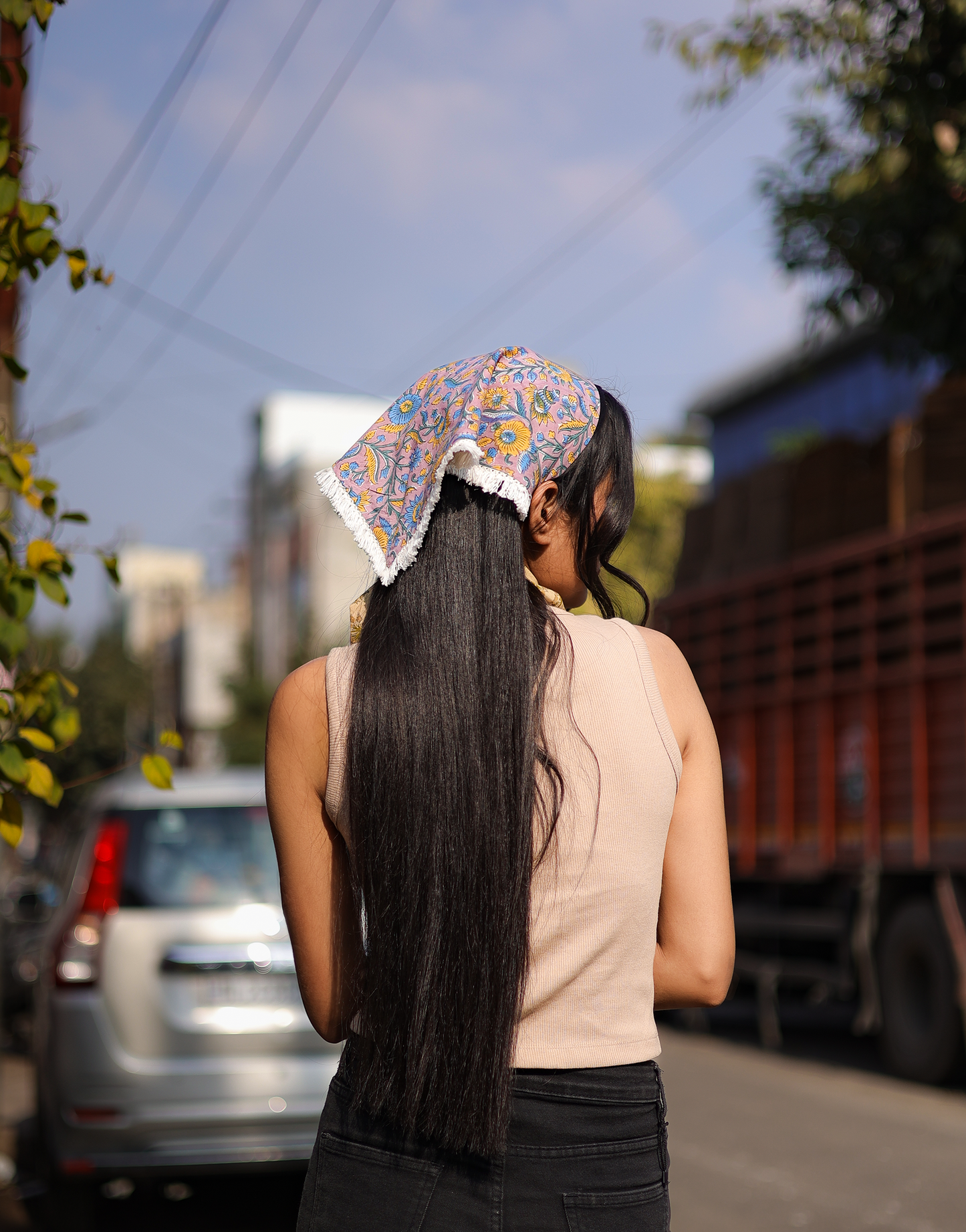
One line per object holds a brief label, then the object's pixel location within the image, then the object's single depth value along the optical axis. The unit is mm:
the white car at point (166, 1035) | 5246
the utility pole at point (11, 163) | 2910
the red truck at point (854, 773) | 8984
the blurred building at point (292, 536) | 42156
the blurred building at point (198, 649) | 57062
